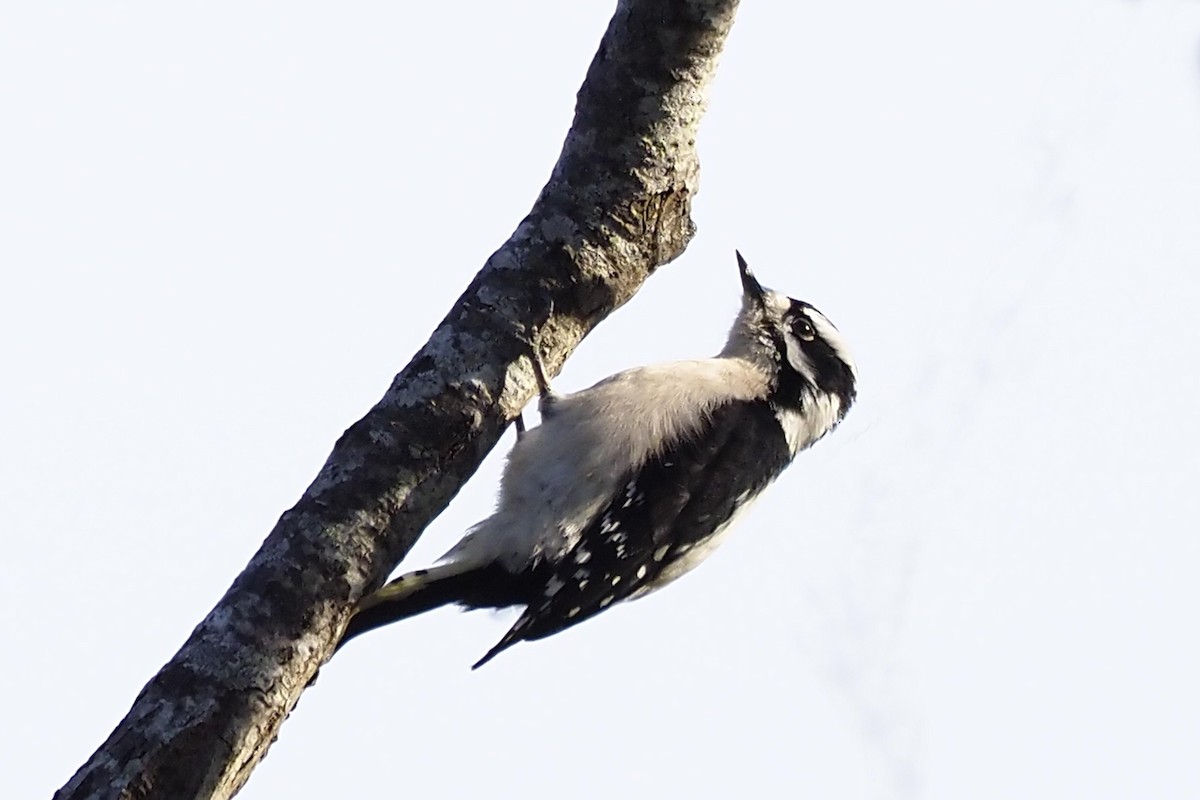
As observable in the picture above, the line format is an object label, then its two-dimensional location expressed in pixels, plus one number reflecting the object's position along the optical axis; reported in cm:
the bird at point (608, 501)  966
